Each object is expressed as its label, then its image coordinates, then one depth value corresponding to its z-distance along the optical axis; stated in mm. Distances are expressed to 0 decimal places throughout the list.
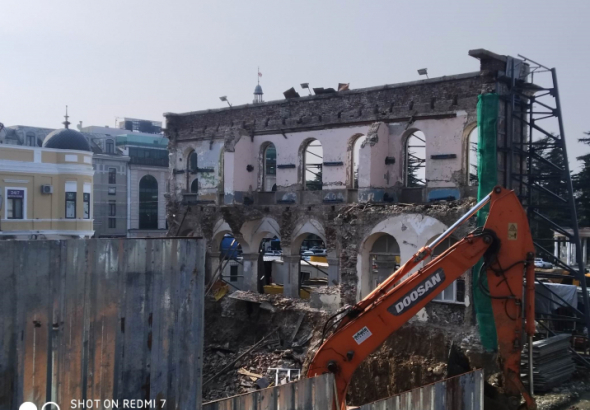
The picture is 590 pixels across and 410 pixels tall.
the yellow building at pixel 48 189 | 26391
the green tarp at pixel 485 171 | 16172
